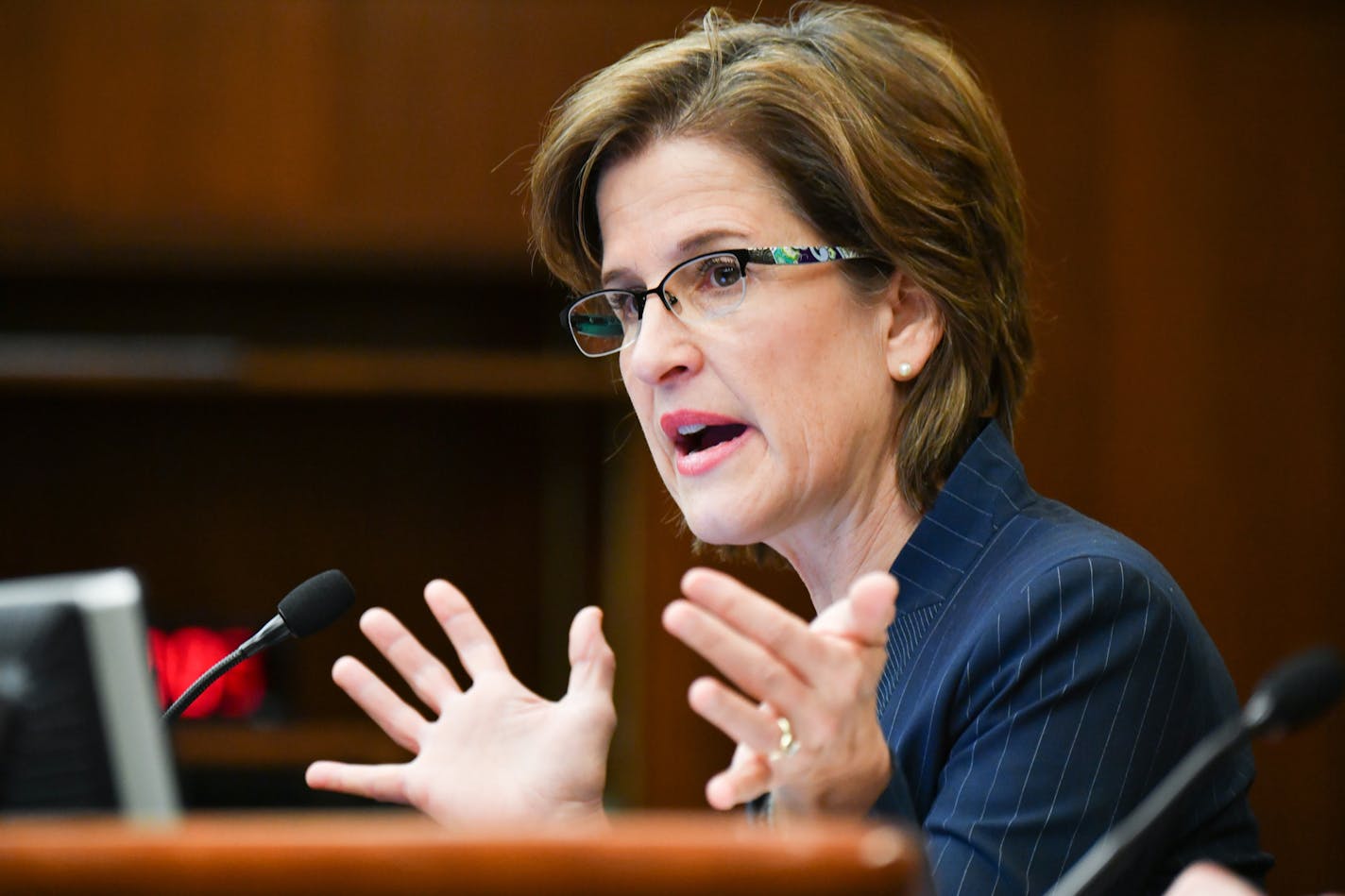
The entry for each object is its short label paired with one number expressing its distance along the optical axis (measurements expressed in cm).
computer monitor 246
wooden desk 191
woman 279
